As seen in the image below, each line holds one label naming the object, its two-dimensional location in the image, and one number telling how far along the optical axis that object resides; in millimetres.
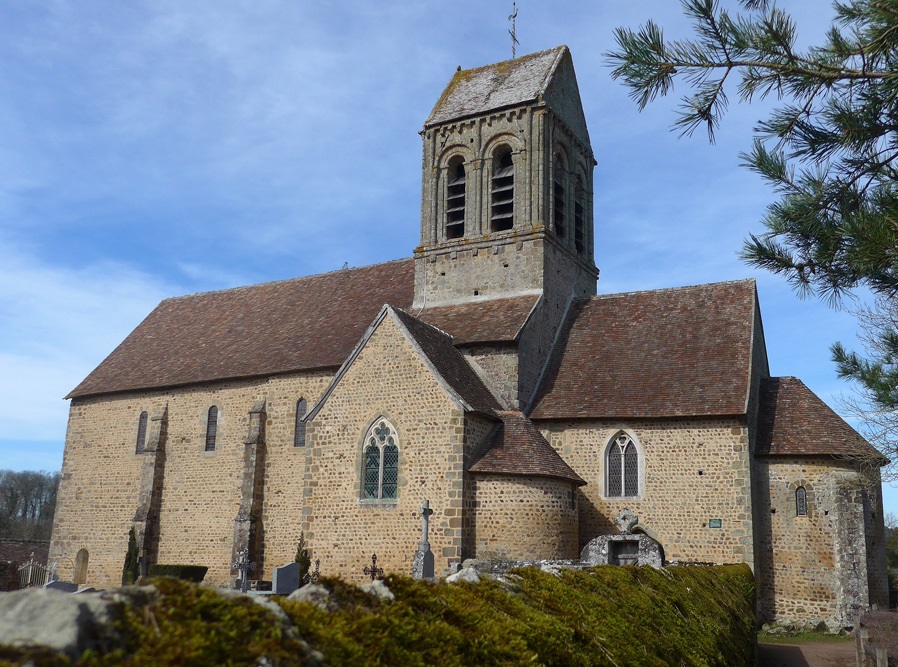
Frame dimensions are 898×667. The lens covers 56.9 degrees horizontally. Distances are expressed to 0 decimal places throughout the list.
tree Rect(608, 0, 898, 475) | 7031
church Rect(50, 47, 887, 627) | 20812
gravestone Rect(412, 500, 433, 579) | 18047
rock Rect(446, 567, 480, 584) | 5735
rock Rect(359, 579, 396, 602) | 4246
